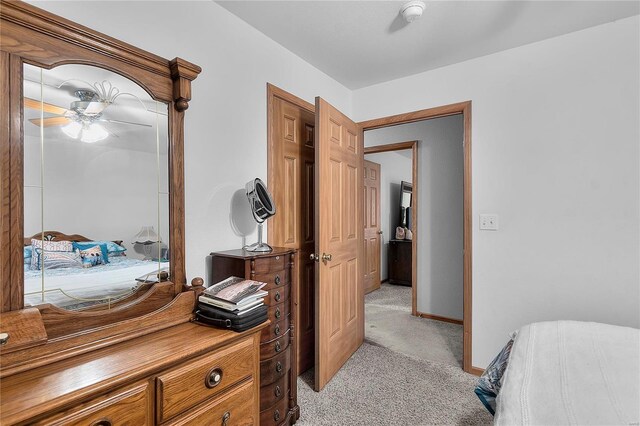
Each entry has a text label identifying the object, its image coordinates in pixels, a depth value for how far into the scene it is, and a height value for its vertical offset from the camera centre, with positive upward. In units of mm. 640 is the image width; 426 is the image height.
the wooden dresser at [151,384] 831 -524
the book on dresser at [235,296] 1329 -365
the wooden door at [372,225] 4949 -211
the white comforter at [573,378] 878 -559
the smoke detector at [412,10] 1832 +1205
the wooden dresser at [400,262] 5354 -857
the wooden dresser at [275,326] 1662 -644
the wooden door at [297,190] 2260 +169
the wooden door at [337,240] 2176 -222
